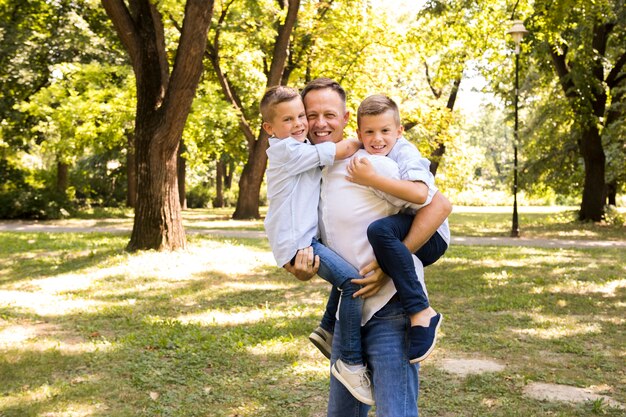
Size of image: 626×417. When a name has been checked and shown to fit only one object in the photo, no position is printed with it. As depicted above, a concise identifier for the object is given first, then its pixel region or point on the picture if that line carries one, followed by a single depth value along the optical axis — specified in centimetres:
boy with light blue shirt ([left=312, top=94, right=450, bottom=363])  258
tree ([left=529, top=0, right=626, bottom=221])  2042
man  266
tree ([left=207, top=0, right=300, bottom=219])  2008
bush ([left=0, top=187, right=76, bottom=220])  2425
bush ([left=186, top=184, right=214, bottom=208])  4006
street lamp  1778
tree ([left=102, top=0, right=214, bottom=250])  1207
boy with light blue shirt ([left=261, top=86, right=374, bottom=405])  272
